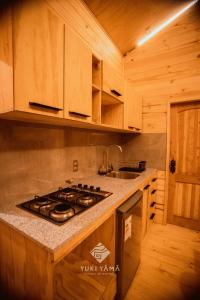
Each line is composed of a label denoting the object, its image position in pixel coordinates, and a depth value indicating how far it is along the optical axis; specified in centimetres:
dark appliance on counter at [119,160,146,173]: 236
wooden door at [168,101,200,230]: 229
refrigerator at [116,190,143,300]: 115
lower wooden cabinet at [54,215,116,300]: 103
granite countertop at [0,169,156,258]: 70
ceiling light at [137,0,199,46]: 214
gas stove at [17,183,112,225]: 88
